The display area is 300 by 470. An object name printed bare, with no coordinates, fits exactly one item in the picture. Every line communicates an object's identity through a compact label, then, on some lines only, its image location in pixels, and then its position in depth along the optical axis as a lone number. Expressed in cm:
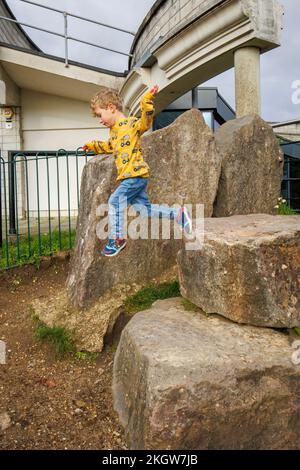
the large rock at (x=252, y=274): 235
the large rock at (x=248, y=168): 402
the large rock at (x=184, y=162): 371
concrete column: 522
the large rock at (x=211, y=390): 206
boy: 330
